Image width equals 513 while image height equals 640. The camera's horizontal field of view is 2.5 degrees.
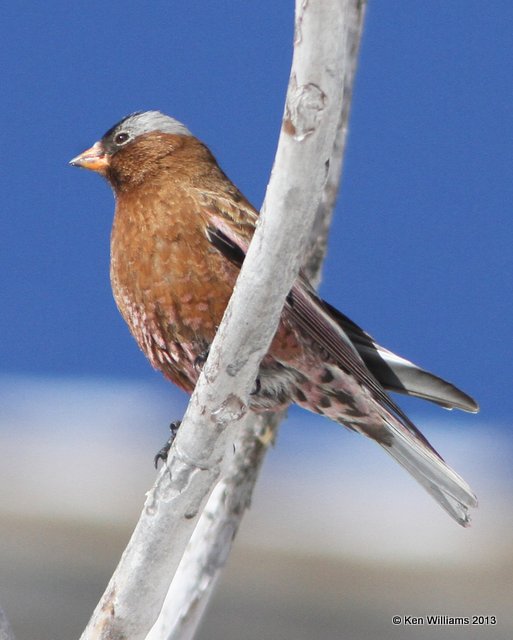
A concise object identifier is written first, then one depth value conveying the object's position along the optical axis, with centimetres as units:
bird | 338
